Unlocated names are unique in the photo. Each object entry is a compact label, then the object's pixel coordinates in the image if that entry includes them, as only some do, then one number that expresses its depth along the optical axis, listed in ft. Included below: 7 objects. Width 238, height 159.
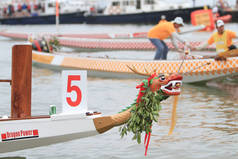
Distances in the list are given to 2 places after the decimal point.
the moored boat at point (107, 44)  98.94
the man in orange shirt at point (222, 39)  55.93
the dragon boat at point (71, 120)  27.50
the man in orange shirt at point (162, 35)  59.67
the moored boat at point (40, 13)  240.12
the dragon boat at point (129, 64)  56.13
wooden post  30.25
